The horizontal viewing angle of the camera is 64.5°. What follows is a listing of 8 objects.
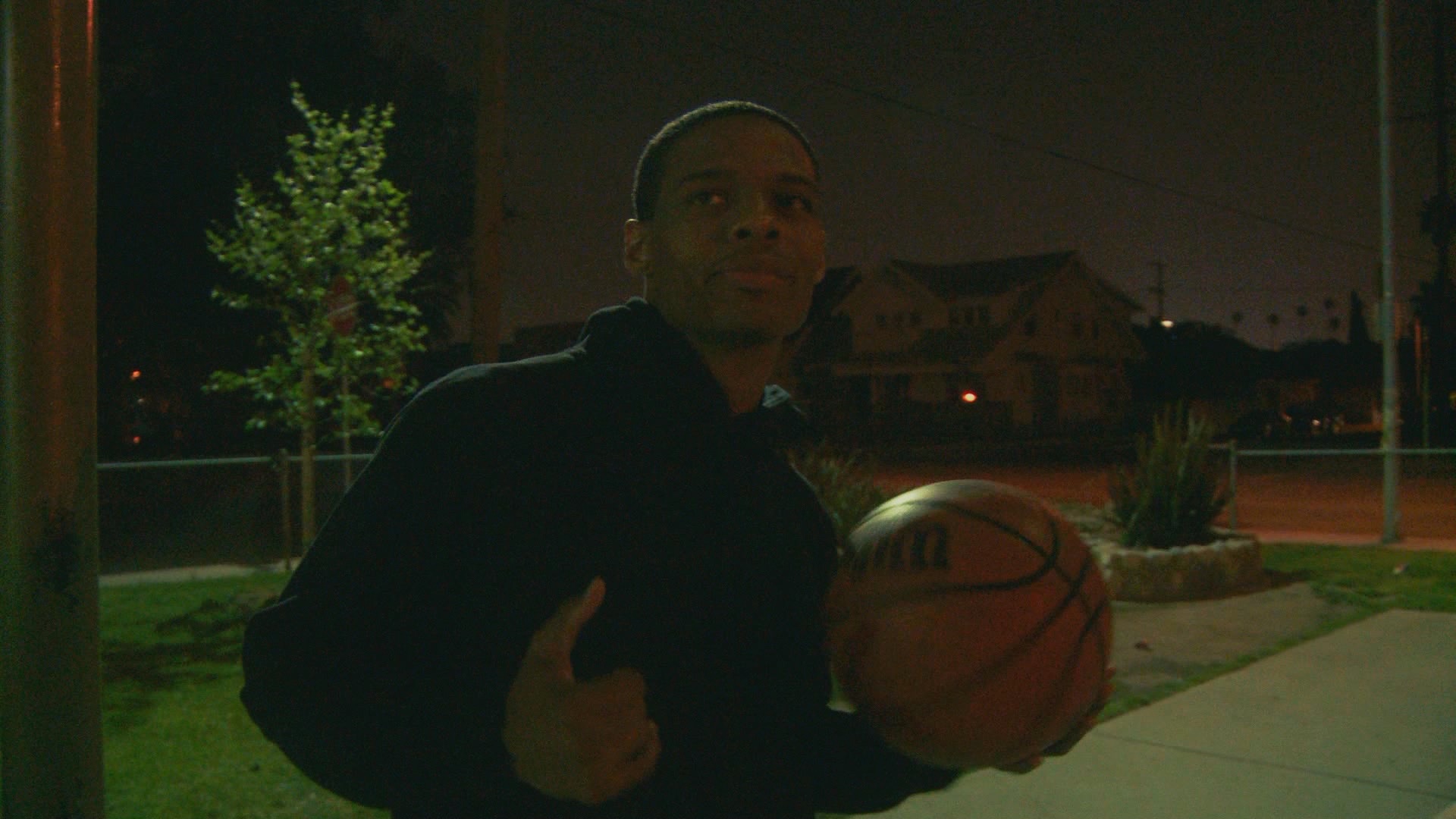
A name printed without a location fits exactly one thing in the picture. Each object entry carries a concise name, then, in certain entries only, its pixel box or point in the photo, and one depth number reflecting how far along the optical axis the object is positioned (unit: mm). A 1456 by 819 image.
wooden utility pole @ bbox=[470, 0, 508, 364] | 7941
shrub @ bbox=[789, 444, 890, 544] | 8562
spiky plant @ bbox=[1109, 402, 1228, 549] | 10414
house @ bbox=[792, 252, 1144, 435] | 48656
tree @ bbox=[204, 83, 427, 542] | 9641
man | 1367
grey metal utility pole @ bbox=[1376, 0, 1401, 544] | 13961
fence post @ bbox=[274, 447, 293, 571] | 11617
